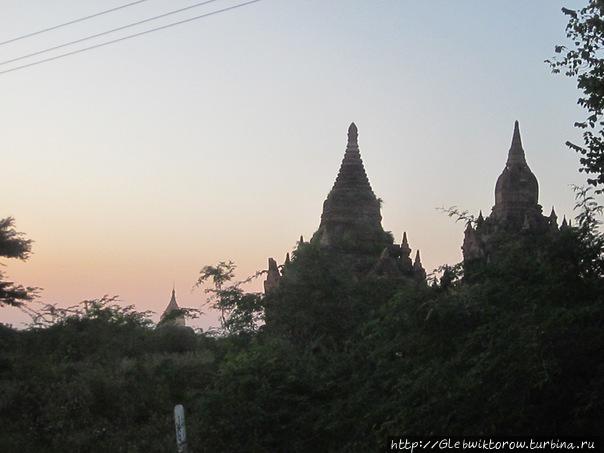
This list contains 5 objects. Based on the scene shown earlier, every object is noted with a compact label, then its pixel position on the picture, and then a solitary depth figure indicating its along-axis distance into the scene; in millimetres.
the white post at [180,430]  12177
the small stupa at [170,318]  30273
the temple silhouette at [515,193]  37500
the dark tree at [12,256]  26953
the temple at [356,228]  38125
